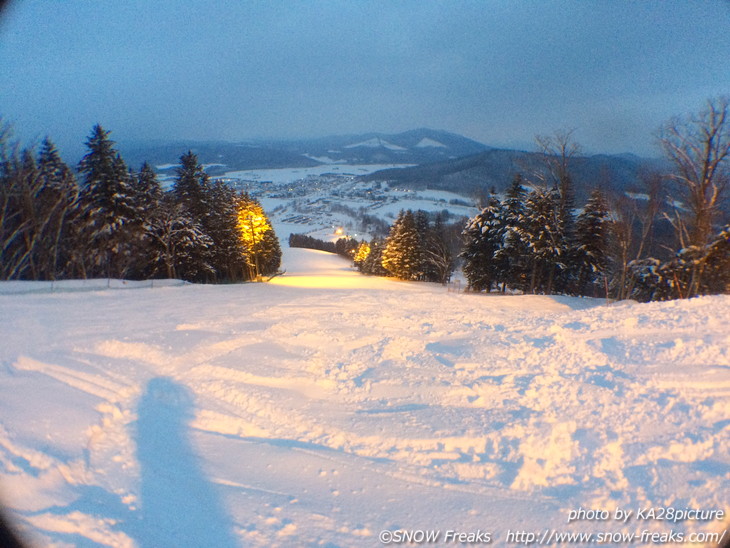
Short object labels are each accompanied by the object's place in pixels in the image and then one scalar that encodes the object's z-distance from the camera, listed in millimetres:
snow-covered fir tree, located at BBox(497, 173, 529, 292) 22672
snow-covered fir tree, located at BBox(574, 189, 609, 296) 21000
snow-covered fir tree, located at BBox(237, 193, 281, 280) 29391
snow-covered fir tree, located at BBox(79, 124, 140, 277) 18562
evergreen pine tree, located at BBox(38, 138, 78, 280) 17703
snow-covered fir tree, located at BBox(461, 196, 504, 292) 24328
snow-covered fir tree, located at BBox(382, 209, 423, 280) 34719
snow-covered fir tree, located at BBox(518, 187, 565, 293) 20344
